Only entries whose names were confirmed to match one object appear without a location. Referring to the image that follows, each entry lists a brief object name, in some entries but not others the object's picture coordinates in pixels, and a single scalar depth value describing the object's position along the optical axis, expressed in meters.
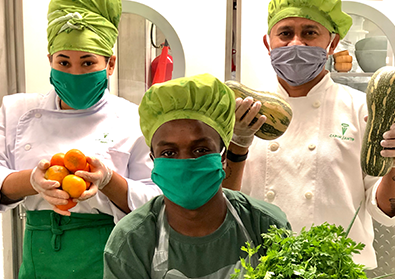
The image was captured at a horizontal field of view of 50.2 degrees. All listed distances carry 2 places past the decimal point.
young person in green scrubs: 1.21
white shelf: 3.06
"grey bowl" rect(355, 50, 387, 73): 3.14
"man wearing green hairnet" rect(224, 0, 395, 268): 1.78
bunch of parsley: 0.83
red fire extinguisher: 2.77
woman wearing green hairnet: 1.65
